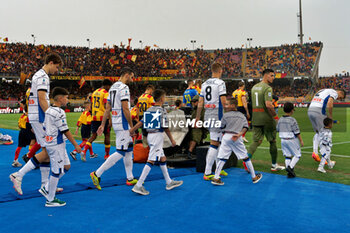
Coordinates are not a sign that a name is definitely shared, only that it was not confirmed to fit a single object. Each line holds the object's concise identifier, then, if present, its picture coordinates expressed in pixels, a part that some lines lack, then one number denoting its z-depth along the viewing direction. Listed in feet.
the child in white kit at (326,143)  23.73
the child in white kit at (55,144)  15.98
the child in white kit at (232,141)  20.12
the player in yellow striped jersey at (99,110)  29.53
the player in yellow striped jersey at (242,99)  39.86
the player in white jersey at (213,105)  21.11
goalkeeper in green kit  24.14
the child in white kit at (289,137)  21.88
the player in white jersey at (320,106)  25.78
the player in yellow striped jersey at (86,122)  33.50
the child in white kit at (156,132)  18.65
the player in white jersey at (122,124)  19.56
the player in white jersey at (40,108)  17.06
